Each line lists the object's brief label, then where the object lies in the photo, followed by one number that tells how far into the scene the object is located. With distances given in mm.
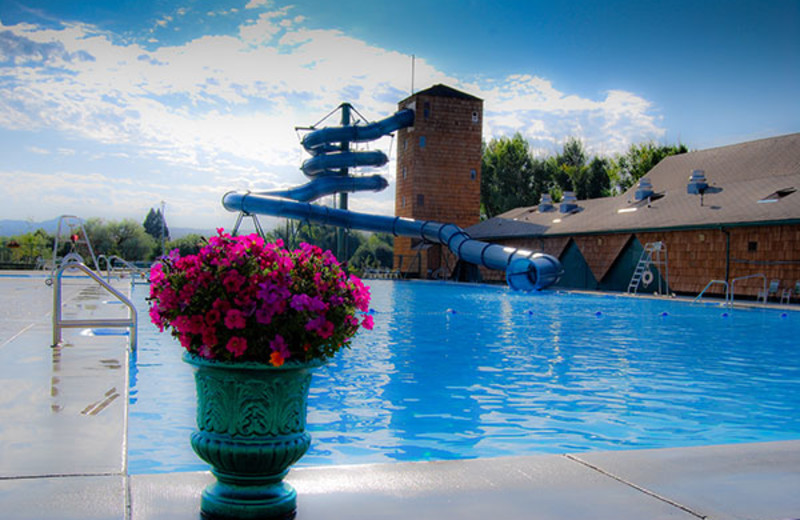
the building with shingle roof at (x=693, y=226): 21969
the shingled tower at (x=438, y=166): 40000
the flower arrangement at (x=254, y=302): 2719
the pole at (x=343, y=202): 38719
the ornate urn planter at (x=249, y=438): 2754
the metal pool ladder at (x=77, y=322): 7410
